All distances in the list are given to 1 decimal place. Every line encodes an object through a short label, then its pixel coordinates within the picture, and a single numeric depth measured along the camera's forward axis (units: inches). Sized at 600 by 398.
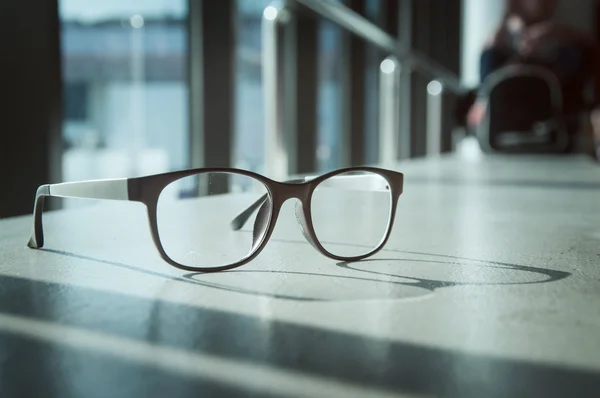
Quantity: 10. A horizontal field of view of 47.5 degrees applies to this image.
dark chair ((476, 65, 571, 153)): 133.6
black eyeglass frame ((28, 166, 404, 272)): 17.1
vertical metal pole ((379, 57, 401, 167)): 107.4
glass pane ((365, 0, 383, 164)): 122.5
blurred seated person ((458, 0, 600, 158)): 148.3
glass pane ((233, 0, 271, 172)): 61.6
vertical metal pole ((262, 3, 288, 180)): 58.7
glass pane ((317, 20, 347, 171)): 105.3
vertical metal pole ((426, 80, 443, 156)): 158.6
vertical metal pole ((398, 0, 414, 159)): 145.3
